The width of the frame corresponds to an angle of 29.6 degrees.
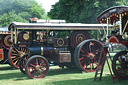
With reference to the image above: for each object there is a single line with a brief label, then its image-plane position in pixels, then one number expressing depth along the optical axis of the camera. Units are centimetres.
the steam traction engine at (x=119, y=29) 695
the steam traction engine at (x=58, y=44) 938
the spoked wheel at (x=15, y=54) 1175
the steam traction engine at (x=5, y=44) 1250
